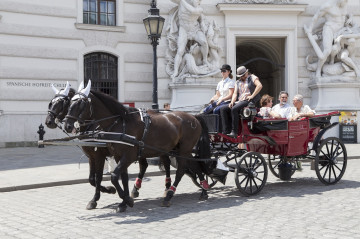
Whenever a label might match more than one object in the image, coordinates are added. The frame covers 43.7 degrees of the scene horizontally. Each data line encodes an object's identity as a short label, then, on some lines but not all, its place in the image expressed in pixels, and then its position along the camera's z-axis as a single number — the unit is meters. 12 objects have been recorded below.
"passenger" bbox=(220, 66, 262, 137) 7.72
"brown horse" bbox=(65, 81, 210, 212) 6.40
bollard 16.27
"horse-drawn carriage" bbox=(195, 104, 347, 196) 7.71
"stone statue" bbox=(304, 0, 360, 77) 18.27
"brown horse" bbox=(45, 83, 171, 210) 6.30
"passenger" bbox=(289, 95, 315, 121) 8.57
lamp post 11.38
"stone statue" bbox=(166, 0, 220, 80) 17.48
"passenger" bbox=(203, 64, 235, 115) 8.09
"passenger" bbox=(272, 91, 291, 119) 8.93
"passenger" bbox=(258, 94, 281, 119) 8.67
